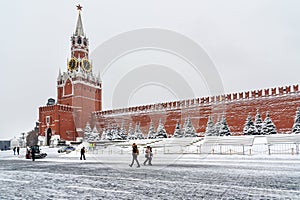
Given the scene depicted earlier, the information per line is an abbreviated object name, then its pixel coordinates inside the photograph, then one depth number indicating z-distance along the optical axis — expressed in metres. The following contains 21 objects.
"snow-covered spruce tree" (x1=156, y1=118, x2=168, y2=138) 37.78
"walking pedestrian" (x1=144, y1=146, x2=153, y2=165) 14.47
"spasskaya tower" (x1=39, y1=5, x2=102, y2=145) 47.84
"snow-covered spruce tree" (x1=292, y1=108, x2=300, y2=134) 28.38
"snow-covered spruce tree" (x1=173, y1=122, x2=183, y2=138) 36.51
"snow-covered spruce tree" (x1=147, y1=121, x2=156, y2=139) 38.50
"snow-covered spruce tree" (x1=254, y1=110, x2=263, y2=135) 30.63
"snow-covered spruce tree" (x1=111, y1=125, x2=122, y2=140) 40.50
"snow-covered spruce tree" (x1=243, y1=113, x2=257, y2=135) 30.44
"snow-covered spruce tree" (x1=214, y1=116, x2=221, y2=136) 32.81
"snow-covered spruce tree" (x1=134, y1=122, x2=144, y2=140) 39.34
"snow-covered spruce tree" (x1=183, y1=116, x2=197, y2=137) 35.34
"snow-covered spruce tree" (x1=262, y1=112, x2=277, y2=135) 29.41
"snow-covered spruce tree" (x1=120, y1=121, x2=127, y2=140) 40.81
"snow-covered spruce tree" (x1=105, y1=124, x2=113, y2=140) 40.97
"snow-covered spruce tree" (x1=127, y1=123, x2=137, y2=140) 39.56
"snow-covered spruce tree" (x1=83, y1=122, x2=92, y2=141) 43.89
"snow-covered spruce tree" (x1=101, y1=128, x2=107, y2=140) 41.92
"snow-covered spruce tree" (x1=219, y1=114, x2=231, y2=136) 32.09
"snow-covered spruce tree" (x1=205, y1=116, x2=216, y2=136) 33.16
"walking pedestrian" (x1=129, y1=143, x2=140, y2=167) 13.66
